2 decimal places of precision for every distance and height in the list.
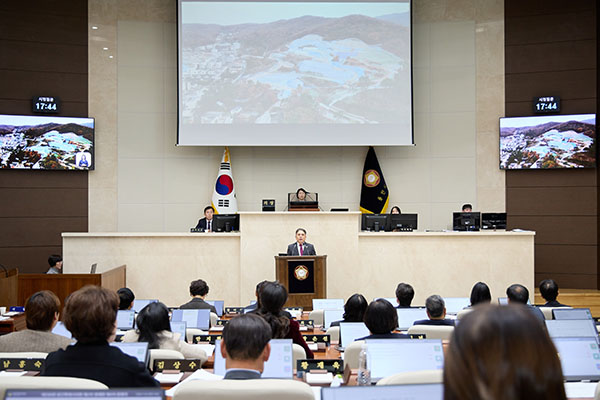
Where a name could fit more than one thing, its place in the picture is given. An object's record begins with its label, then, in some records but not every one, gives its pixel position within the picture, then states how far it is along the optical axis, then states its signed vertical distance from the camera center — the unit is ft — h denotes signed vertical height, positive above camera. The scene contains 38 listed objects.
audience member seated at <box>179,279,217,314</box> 19.40 -3.00
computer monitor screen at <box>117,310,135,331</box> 16.41 -3.08
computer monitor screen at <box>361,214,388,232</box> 30.43 -0.76
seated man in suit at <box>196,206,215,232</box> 31.89 -0.85
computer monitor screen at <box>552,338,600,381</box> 10.37 -2.64
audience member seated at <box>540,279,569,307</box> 19.80 -2.80
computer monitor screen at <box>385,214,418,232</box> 30.40 -0.81
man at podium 27.68 -1.91
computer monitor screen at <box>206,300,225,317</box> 21.77 -3.62
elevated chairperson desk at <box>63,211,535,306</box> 29.27 -2.48
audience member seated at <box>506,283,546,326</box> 17.16 -2.51
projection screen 36.04 +7.91
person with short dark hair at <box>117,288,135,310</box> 18.35 -2.81
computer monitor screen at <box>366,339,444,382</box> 9.42 -2.33
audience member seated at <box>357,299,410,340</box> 11.44 -2.13
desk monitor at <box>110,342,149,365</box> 9.84 -2.32
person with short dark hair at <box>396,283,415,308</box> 17.89 -2.62
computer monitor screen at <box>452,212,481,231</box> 30.66 -0.76
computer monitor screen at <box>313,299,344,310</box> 21.70 -3.50
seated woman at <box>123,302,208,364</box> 11.66 -2.47
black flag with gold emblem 37.65 +0.98
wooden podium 26.99 -2.94
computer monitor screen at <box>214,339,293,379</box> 10.08 -2.59
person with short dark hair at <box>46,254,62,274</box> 29.43 -2.94
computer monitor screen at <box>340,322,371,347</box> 13.46 -2.79
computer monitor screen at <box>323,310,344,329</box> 17.67 -3.21
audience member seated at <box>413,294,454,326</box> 14.61 -2.55
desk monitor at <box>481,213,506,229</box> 30.68 -0.71
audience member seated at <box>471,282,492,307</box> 17.40 -2.52
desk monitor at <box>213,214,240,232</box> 30.03 -0.85
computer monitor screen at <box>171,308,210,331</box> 17.51 -3.21
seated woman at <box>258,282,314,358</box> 12.18 -2.26
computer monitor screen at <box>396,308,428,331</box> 16.67 -3.03
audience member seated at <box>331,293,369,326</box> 14.74 -2.48
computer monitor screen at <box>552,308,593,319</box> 16.62 -2.95
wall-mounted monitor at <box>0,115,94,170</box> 34.73 +3.68
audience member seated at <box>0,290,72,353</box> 11.12 -2.37
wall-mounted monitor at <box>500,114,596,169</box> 35.40 +3.80
